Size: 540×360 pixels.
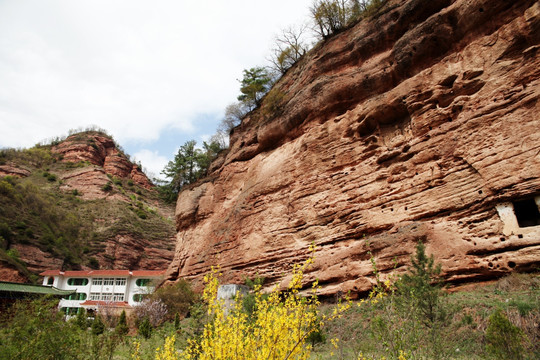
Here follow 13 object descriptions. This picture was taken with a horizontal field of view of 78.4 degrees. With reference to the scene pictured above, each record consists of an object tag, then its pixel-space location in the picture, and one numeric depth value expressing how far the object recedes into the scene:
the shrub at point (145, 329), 18.77
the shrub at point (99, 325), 18.89
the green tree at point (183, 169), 41.94
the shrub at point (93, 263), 50.50
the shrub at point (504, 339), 6.31
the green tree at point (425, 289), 8.52
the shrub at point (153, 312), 23.20
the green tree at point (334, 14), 22.69
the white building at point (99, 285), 39.78
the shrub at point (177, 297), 23.12
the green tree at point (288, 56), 27.80
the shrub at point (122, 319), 22.93
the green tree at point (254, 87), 31.03
